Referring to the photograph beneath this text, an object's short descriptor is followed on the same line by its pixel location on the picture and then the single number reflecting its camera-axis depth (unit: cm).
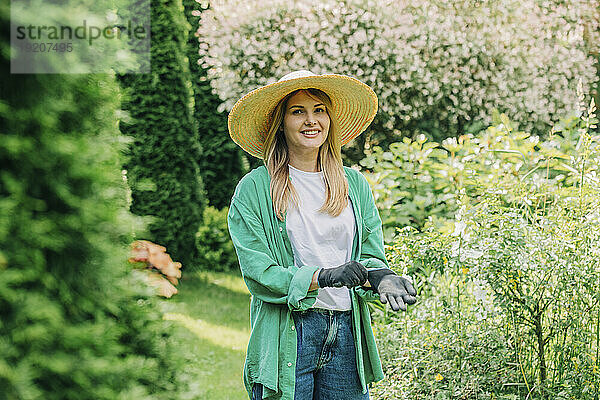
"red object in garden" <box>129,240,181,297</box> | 329
